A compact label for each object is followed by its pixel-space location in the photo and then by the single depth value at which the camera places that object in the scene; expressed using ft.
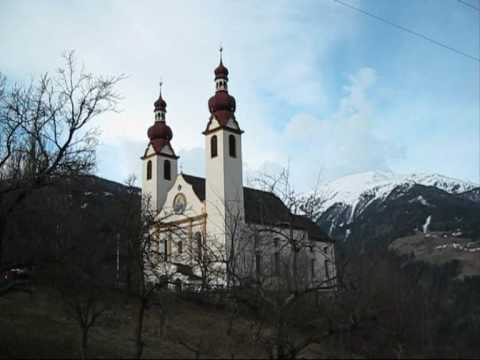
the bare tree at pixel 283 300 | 47.01
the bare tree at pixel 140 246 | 83.35
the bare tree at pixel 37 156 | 60.13
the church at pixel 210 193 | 154.48
